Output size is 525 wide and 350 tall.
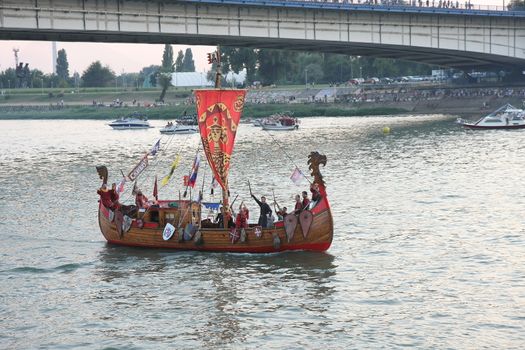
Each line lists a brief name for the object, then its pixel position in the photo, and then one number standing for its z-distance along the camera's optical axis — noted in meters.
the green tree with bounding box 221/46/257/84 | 164.50
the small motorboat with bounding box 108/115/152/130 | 126.88
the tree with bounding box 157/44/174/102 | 187.70
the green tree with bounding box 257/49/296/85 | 160.62
